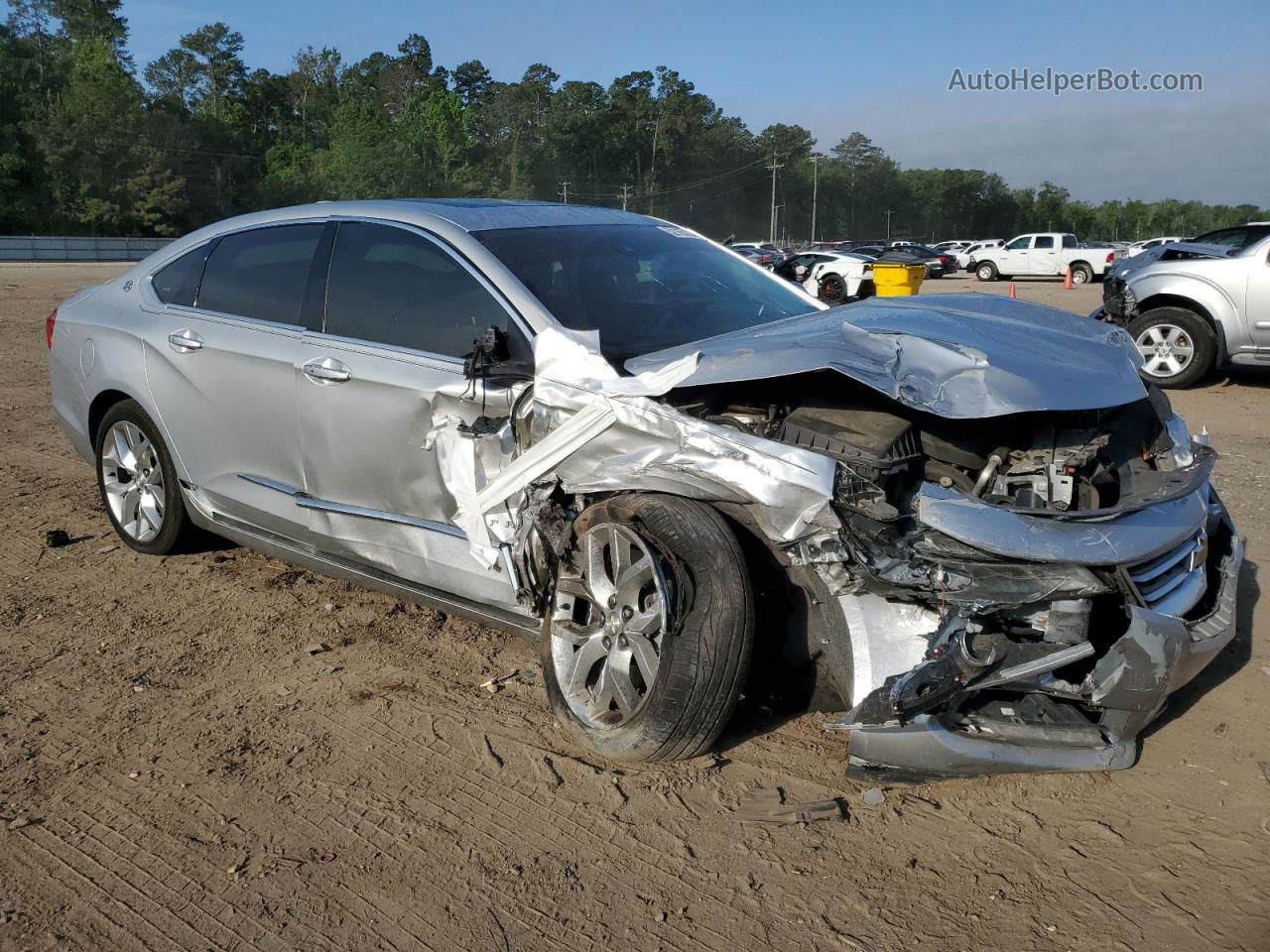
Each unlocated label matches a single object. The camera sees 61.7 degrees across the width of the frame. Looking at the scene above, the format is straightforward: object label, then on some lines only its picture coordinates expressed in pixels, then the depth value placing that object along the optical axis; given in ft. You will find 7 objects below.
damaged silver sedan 9.36
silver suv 32.53
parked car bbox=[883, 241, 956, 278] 135.77
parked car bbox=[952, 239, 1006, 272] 137.49
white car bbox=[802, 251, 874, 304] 81.25
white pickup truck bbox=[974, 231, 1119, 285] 120.37
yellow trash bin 72.13
